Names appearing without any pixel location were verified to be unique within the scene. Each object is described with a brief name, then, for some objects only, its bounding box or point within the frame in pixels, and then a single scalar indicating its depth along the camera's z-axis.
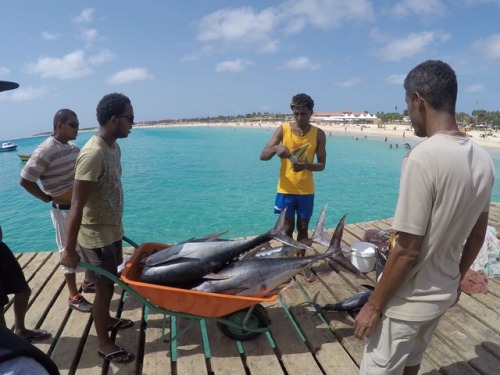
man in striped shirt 3.81
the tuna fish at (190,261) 2.92
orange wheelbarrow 2.68
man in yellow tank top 4.55
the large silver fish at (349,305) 3.69
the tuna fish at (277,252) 3.60
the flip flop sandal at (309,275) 4.51
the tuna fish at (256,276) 2.97
